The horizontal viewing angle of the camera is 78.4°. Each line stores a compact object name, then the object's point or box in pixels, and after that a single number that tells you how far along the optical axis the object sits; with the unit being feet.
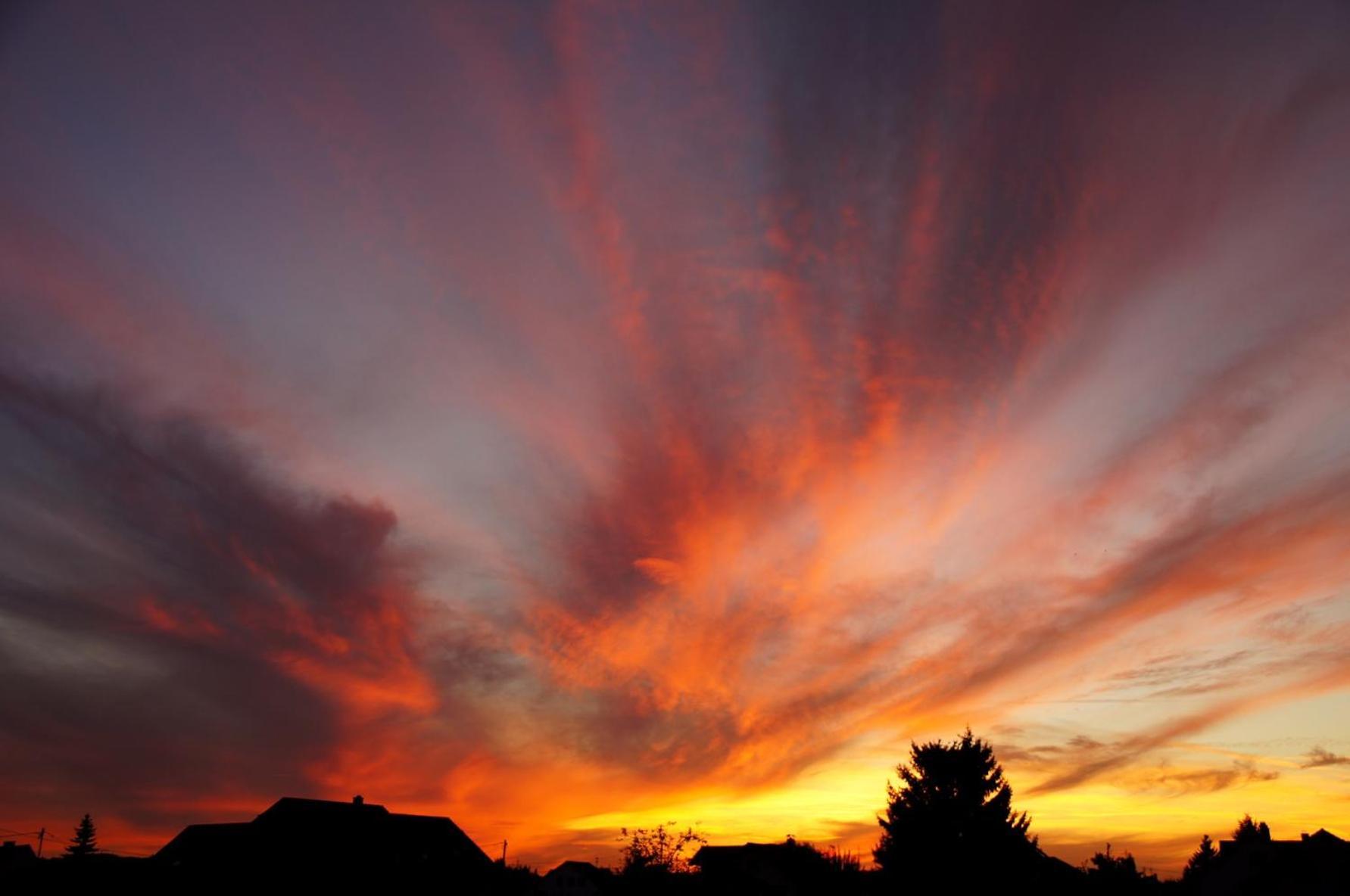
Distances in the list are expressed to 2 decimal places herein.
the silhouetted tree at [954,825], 168.45
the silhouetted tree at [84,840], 513.94
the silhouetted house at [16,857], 365.61
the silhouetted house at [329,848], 241.14
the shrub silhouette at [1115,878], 201.55
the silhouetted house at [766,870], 267.59
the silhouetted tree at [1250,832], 247.50
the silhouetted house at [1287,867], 217.97
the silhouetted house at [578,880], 312.91
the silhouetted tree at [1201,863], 268.62
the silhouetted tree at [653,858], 284.00
